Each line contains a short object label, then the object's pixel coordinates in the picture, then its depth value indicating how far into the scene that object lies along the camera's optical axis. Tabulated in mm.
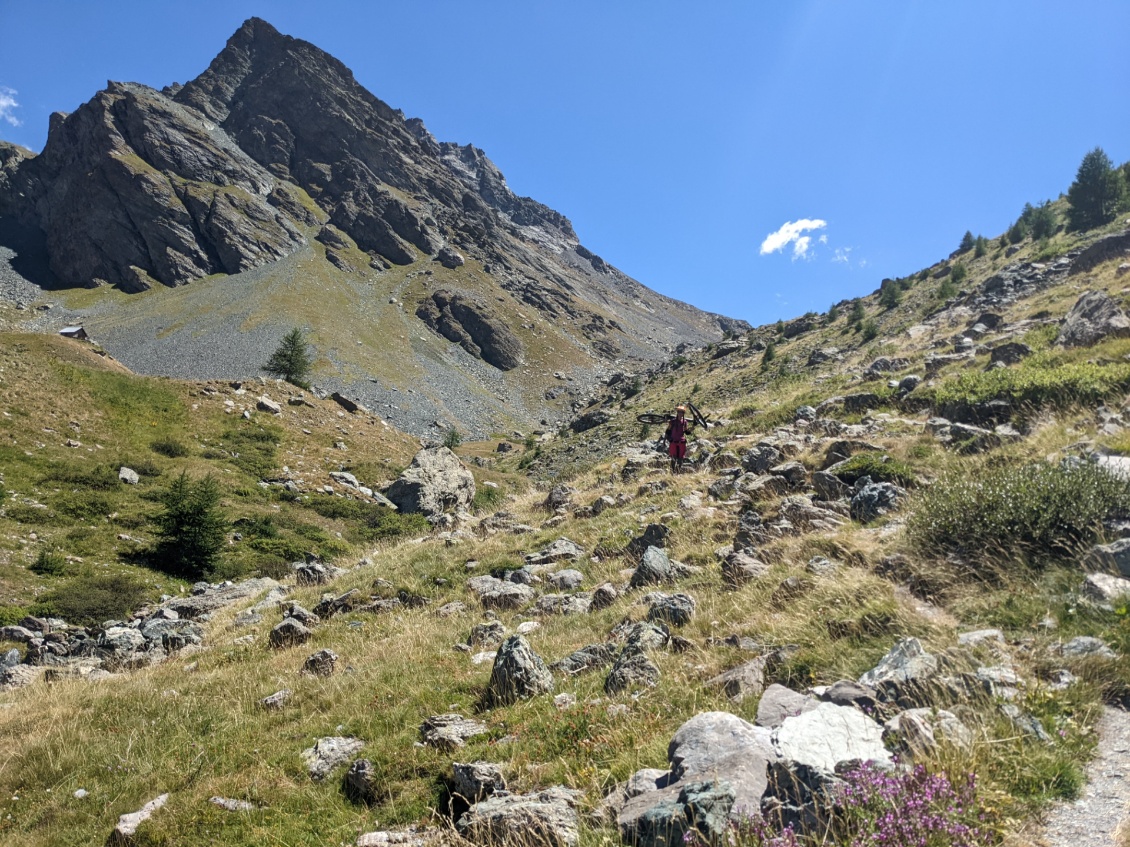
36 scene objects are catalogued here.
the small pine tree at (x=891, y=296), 47938
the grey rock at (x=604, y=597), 9219
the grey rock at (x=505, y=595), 10359
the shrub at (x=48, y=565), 16016
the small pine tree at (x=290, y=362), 50031
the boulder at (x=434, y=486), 29266
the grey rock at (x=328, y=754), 5520
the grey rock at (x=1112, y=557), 5059
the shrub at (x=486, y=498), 31625
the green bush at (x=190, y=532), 18547
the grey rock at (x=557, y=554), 12766
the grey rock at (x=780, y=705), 4307
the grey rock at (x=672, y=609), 7375
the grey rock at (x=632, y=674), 5691
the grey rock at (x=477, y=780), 4516
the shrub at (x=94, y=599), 14156
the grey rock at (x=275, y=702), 7266
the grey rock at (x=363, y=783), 5035
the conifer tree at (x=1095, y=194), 39531
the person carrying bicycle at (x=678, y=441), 17969
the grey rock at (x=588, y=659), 6707
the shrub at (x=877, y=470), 10504
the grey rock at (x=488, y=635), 8320
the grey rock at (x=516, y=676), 6238
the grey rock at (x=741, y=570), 8062
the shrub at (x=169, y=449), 27141
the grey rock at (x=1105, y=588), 4633
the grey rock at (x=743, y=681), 5051
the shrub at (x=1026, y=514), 5941
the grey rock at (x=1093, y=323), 14476
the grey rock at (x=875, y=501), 9297
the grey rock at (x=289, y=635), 10211
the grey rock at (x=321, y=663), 8266
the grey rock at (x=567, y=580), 10836
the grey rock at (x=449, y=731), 5508
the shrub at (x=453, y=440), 58625
